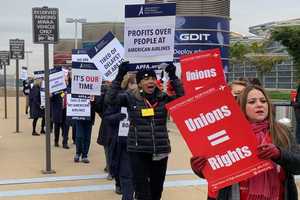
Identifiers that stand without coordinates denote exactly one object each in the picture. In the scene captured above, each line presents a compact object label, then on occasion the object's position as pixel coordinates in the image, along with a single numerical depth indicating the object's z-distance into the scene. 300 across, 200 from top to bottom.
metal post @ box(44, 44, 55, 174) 10.81
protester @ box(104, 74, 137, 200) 7.66
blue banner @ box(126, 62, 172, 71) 7.04
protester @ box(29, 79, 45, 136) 17.81
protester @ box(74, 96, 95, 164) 11.79
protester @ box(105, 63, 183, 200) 6.41
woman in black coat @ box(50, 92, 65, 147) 14.66
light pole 46.38
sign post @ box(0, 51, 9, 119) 24.34
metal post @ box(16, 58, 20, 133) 18.58
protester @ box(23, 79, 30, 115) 29.44
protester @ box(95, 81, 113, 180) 9.18
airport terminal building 52.78
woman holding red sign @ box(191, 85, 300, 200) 3.72
